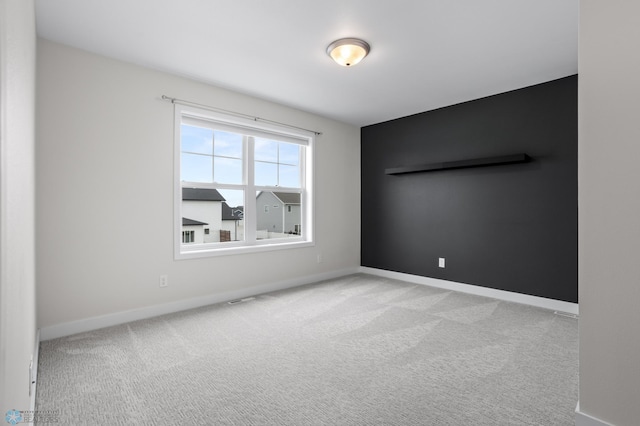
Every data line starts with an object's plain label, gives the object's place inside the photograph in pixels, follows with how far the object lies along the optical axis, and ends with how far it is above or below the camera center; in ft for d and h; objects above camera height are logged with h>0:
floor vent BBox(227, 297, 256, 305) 12.05 -3.44
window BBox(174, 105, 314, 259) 11.93 +1.26
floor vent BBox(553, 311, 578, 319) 10.75 -3.49
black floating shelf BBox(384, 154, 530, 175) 12.14 +2.15
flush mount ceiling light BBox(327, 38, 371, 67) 8.81 +4.73
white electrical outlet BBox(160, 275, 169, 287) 10.76 -2.33
